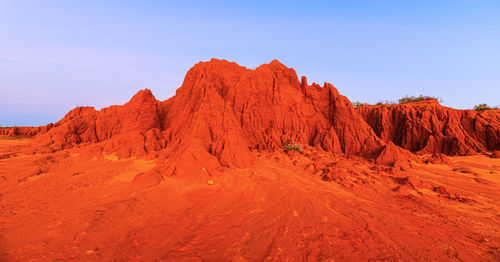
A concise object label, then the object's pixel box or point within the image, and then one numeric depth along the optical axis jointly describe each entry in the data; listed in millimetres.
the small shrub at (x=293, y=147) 9914
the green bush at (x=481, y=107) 20927
